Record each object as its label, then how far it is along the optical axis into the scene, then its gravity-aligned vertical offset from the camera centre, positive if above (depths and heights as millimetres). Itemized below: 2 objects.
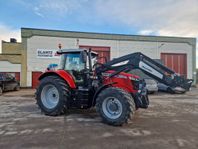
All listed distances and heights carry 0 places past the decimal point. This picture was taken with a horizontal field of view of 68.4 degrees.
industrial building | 14406 +2868
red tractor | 4326 -306
